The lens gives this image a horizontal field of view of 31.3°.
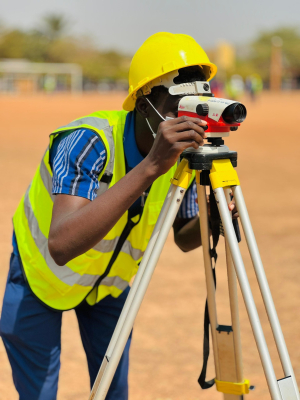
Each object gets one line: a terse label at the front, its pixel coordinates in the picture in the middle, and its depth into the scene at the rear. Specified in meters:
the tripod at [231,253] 1.72
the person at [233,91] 30.36
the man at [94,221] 1.76
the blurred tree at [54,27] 98.25
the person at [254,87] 31.41
